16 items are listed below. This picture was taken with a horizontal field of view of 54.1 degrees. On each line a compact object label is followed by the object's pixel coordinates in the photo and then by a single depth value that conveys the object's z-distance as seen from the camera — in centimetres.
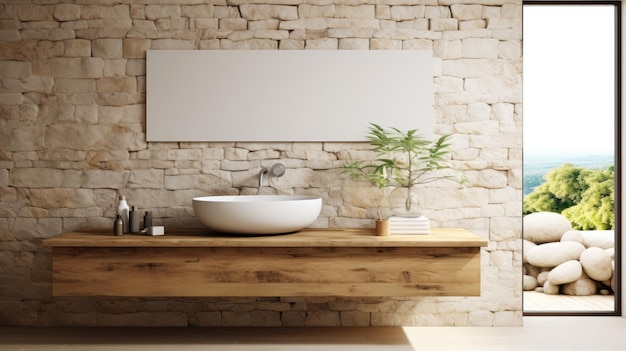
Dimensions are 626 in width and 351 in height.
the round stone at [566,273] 442
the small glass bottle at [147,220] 361
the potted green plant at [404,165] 371
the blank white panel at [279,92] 389
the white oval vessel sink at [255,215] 330
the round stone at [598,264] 433
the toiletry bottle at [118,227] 347
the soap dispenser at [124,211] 359
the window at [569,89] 420
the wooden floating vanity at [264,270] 330
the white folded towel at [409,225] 354
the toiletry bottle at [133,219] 355
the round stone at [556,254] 446
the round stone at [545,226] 436
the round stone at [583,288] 439
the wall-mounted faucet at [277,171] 384
